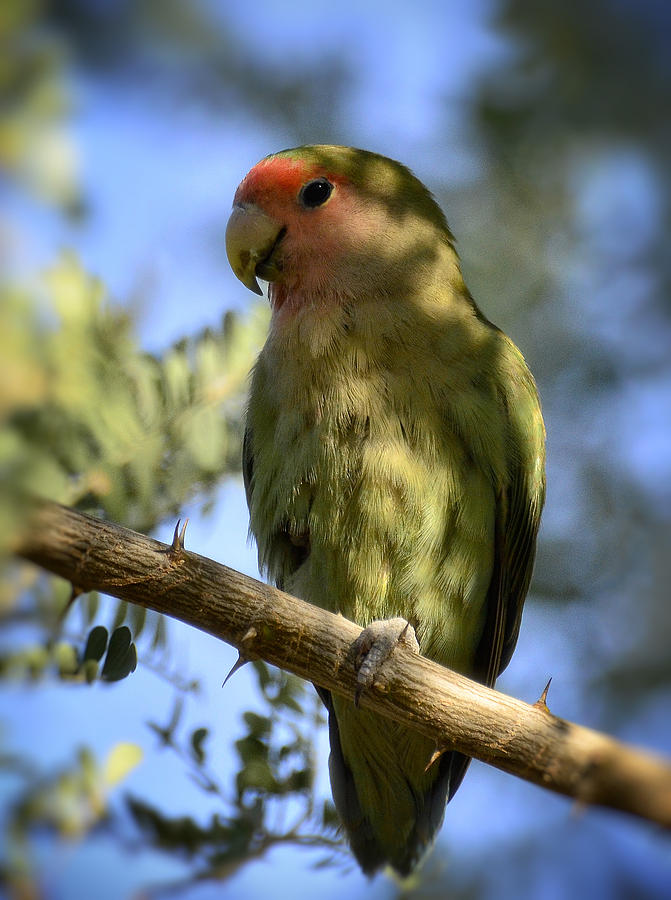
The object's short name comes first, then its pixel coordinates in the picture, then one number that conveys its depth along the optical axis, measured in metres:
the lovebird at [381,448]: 2.72
